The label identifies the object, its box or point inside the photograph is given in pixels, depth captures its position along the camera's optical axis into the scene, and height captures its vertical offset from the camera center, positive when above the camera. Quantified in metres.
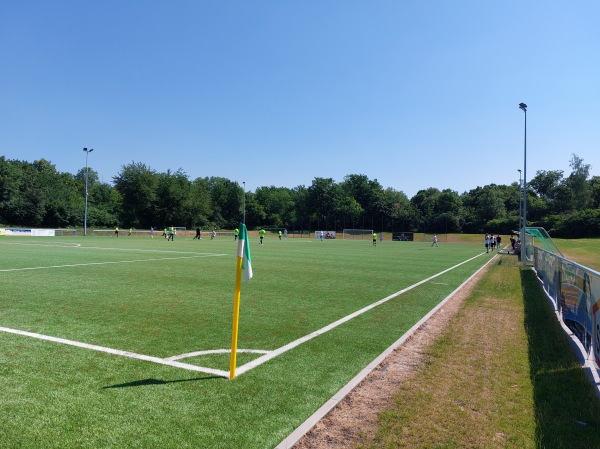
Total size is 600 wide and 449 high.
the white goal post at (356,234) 91.75 -1.33
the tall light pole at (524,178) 23.48 +3.53
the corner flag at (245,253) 4.92 -0.33
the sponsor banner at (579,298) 5.30 -1.08
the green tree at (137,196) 95.31 +6.24
